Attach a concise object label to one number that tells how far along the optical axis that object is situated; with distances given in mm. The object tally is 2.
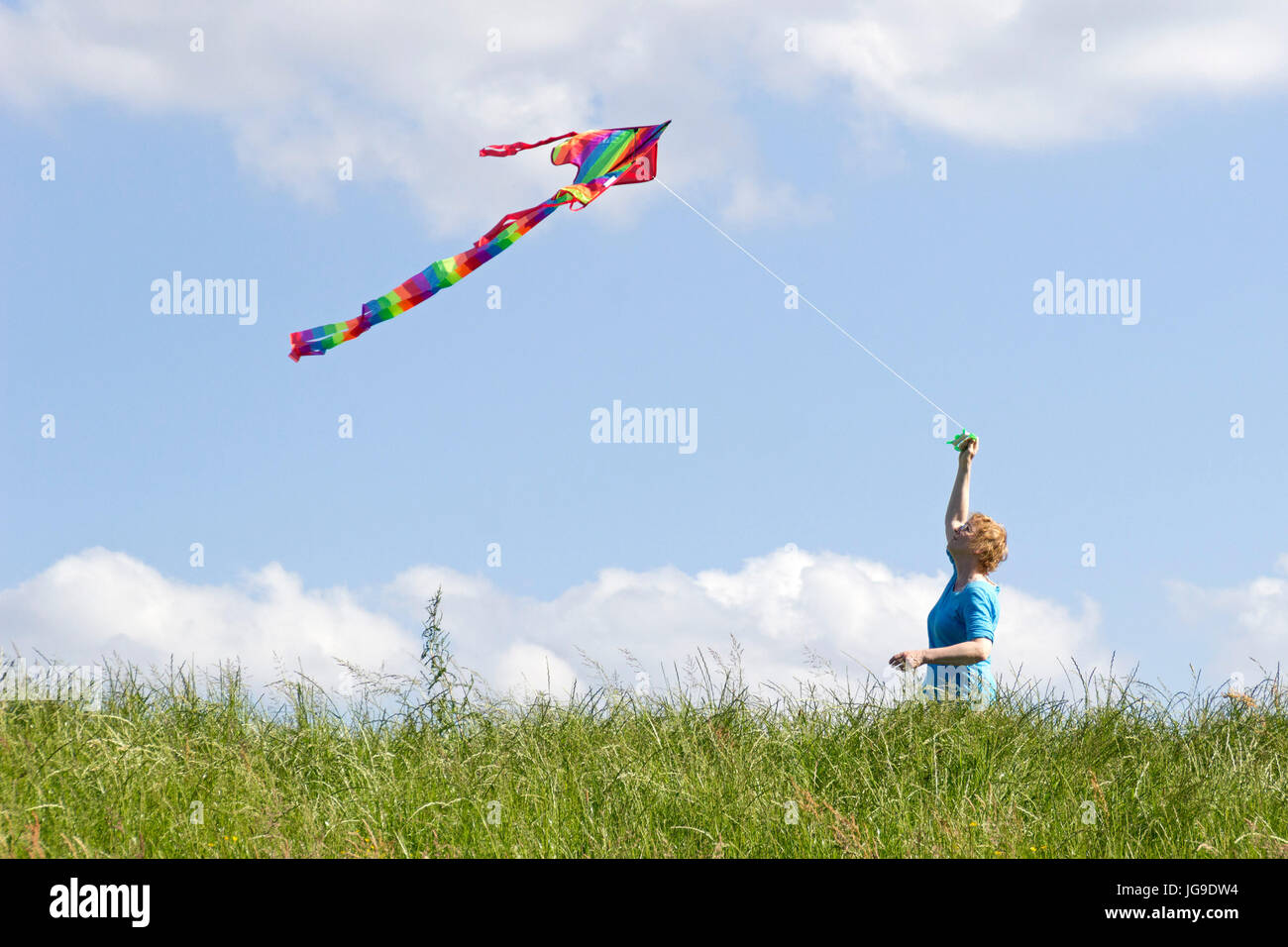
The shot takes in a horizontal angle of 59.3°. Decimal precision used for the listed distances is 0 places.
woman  6562
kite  6930
